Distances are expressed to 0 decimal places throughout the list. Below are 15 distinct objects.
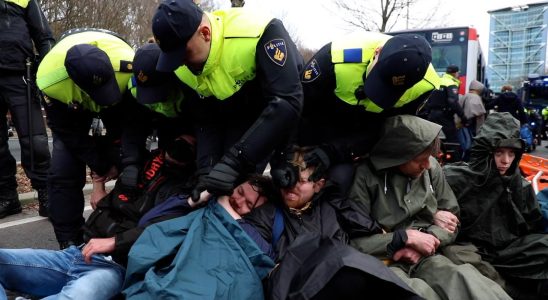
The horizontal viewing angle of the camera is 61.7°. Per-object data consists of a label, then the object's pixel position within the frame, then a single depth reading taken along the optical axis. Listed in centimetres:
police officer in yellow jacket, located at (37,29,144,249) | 253
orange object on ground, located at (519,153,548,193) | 340
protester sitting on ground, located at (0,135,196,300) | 203
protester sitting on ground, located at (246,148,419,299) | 160
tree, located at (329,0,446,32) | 1697
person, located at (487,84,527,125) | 917
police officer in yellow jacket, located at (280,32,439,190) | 218
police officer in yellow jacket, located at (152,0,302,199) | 195
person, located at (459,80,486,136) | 788
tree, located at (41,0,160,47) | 1001
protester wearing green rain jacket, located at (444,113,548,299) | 244
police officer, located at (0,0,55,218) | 369
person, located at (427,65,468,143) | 717
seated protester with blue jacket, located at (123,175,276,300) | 173
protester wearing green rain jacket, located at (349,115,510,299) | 214
